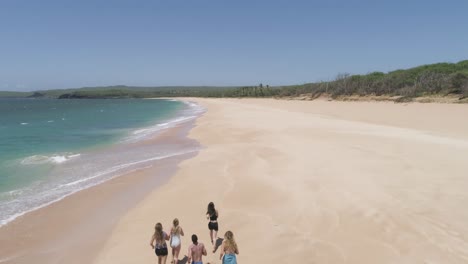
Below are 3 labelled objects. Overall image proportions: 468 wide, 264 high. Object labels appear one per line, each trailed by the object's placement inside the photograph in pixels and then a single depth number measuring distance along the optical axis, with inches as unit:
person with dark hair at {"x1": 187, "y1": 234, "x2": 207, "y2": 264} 272.8
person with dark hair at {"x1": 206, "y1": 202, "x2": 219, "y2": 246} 326.6
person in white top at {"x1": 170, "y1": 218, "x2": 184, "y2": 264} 296.7
